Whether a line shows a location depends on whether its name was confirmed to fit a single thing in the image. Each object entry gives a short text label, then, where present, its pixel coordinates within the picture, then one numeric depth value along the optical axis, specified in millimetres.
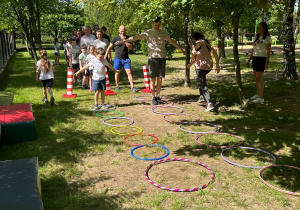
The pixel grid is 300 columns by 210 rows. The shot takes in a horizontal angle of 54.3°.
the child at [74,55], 11805
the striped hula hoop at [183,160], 3949
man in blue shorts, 10688
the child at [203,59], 7992
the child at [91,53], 9469
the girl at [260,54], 8484
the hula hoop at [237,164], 4601
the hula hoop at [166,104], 8750
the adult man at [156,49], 8602
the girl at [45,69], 8484
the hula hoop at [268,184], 3822
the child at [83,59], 10789
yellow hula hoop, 6269
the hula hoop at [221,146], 5493
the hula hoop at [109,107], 8334
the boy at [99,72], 8005
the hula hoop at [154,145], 5111
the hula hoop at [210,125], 6398
